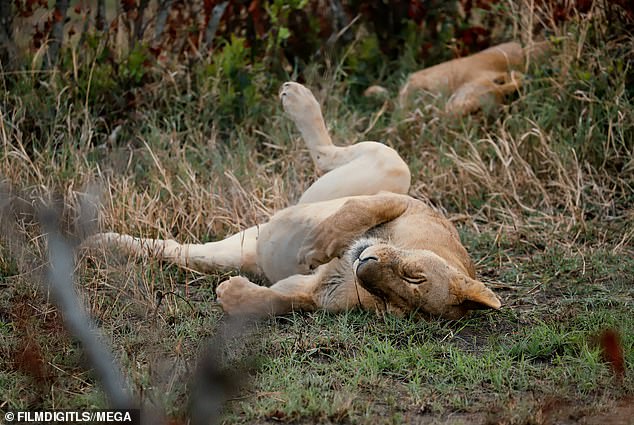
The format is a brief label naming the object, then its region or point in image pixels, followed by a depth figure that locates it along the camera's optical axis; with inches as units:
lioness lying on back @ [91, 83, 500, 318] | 333.7
